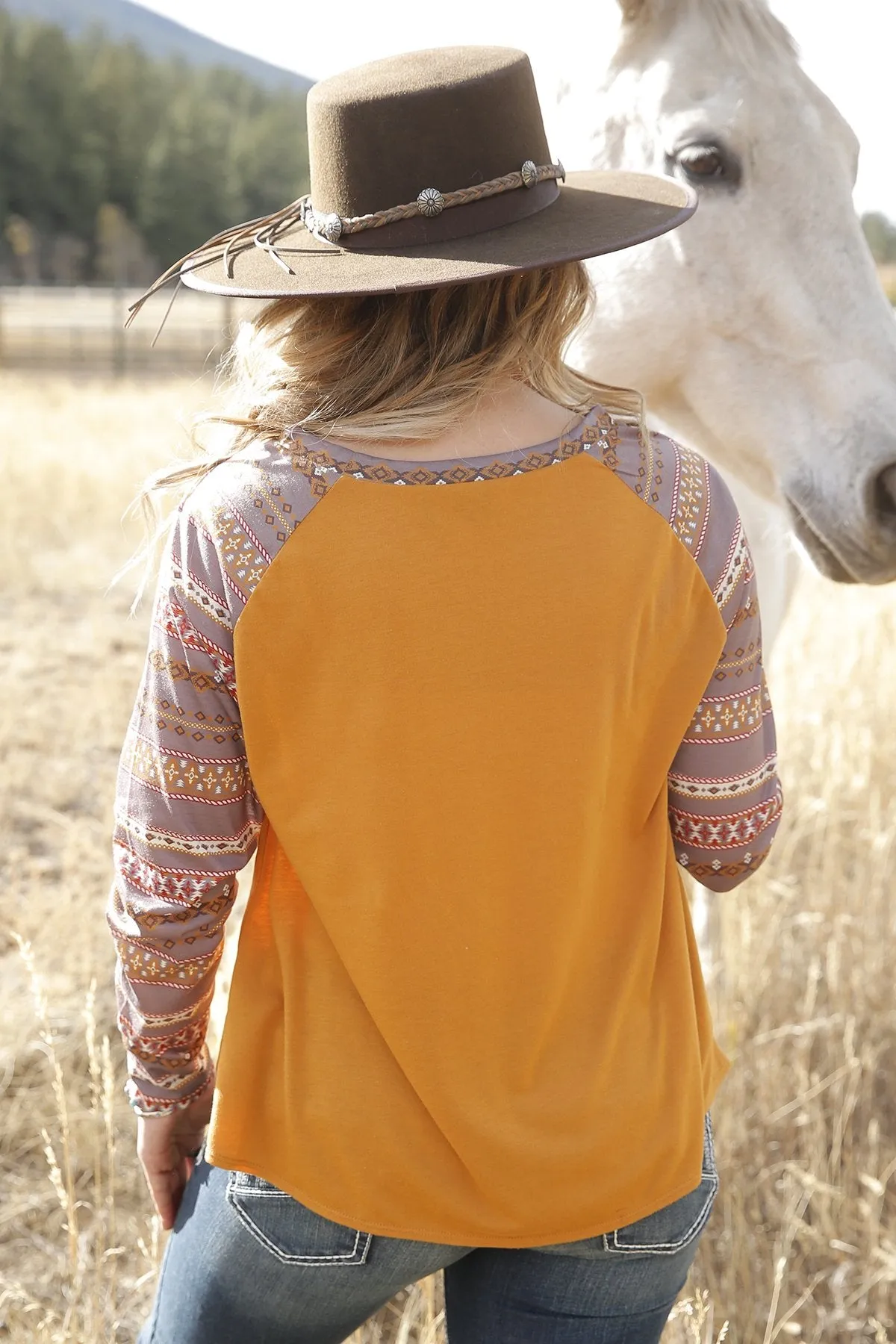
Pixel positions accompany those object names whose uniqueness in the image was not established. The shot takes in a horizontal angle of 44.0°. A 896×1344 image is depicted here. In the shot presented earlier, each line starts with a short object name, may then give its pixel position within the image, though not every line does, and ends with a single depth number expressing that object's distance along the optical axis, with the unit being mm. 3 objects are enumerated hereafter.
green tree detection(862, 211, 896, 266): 43406
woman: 891
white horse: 1903
